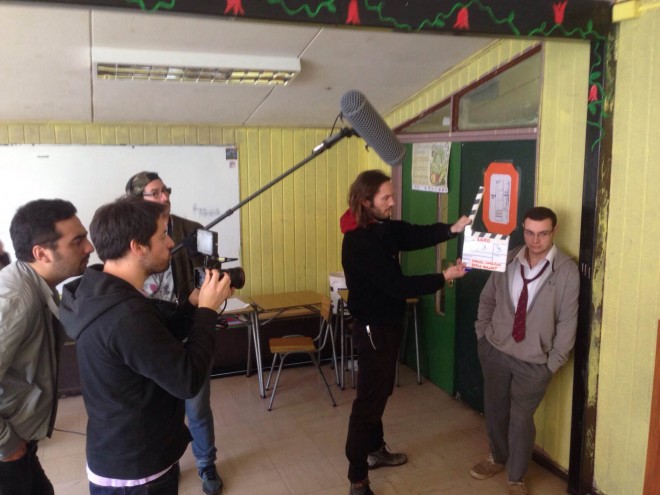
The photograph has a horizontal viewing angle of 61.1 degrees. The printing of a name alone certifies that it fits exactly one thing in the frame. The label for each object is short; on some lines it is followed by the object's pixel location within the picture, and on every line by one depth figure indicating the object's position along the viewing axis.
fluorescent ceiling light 3.06
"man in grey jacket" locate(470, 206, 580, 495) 2.69
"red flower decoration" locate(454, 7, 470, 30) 2.20
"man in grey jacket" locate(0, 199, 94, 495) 1.69
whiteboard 4.14
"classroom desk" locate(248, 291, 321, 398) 4.19
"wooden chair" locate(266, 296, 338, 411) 3.99
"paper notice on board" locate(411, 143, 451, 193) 3.95
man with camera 1.48
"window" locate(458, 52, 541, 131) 3.10
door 3.20
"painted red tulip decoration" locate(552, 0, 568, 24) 2.36
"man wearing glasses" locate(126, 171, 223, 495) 2.69
